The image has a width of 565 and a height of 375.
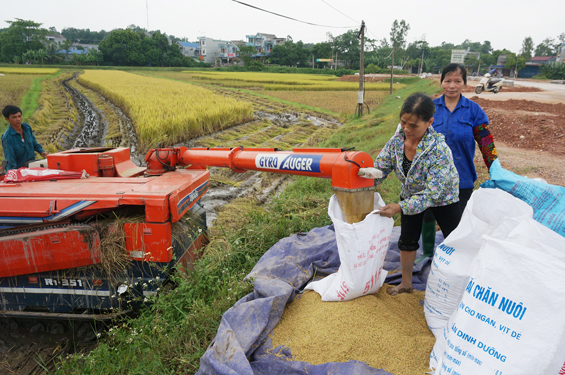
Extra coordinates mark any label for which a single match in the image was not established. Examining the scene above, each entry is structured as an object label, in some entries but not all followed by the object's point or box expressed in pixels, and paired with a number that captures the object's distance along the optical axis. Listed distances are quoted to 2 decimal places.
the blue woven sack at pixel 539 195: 1.87
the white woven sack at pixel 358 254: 2.01
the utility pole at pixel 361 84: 13.34
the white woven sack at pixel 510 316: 1.26
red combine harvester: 2.57
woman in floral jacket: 2.00
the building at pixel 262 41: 77.62
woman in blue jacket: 2.55
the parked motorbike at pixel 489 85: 16.55
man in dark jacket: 4.08
